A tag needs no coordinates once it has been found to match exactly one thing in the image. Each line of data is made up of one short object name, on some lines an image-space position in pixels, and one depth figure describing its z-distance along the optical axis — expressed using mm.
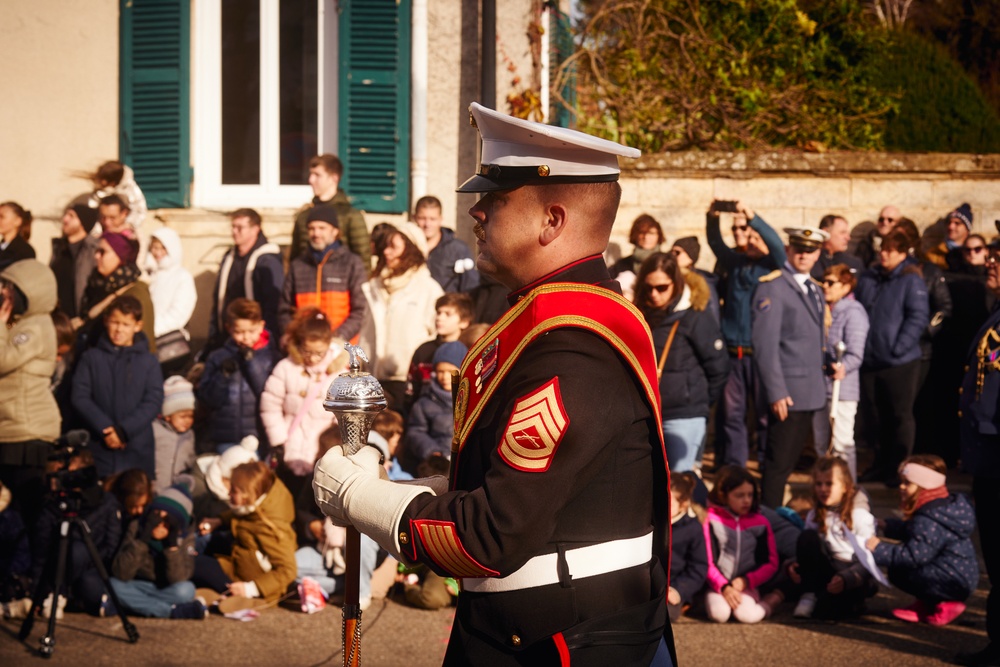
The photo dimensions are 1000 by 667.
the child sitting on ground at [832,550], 13695
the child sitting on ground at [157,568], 13695
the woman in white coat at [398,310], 17250
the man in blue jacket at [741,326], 17000
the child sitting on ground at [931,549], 13383
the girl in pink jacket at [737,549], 13625
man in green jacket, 18406
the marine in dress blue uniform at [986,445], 11992
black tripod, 12758
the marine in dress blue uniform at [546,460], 5441
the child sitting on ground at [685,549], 13602
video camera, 12977
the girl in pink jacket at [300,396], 15305
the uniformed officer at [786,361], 16281
